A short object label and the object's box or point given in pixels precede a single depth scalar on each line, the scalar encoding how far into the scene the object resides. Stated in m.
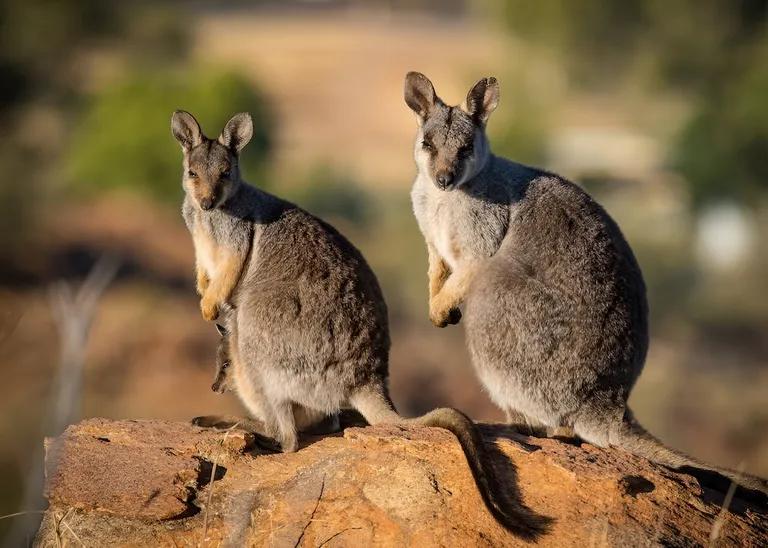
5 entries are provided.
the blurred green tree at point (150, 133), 63.16
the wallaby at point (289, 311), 13.89
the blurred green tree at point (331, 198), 74.19
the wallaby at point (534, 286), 14.04
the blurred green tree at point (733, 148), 71.25
